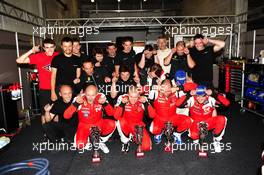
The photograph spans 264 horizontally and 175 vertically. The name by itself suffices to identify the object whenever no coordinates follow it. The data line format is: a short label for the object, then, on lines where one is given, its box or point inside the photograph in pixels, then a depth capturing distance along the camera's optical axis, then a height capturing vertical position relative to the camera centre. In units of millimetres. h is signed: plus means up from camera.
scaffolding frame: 8623 +1490
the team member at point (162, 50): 4516 +166
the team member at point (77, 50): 4038 +186
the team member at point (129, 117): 3484 -819
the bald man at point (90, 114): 3393 -731
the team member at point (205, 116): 3488 -842
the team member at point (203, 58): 4012 +0
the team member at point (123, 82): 3957 -359
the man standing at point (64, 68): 3582 -99
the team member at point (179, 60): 4098 -16
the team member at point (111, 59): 4480 +29
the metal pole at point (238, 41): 8109 +544
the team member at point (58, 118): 3484 -804
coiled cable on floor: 2766 -1170
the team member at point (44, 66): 3756 -58
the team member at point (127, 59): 4309 +11
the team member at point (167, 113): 3656 -809
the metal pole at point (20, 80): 5577 -391
